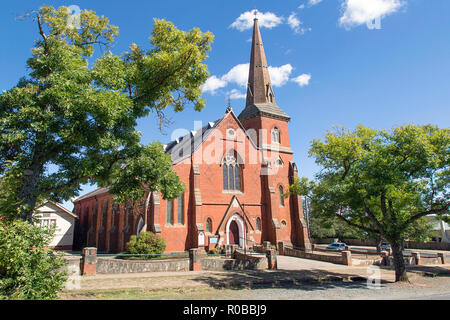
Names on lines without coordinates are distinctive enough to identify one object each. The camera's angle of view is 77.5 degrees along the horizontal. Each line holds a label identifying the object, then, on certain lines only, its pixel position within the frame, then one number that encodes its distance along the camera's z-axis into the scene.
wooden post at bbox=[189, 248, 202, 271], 17.02
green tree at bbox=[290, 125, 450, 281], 14.17
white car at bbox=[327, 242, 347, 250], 38.62
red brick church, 25.33
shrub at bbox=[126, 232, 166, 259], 19.45
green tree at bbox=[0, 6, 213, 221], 9.20
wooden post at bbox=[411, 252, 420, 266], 24.55
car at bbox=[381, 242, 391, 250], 43.44
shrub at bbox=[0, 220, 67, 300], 6.57
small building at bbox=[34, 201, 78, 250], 34.31
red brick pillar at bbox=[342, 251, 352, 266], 21.64
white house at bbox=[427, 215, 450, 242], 47.57
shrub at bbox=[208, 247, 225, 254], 24.50
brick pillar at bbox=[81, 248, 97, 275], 14.82
